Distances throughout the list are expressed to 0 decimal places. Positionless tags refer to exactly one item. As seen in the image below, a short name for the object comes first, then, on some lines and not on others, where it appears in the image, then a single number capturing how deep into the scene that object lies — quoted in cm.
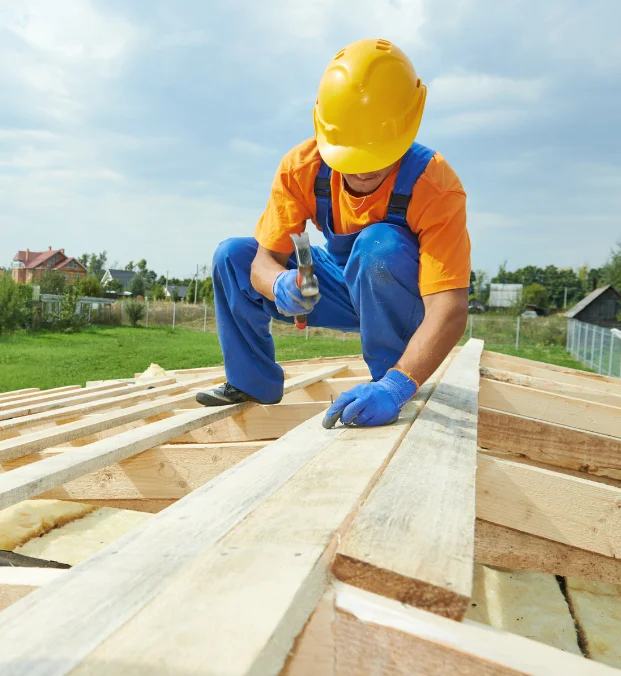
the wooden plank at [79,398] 327
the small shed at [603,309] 3941
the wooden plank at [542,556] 152
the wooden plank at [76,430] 193
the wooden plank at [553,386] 324
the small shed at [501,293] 7798
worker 205
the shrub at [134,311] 3125
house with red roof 6812
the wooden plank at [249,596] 56
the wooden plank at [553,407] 254
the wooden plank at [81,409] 268
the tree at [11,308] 2178
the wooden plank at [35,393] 457
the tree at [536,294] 7688
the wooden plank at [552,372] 414
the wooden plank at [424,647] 59
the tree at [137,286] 7112
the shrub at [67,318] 2470
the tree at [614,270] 3988
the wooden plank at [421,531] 70
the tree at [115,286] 7188
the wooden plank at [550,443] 197
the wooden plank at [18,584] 81
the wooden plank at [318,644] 64
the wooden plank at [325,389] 332
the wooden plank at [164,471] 187
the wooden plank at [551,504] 141
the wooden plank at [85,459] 136
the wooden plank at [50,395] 375
